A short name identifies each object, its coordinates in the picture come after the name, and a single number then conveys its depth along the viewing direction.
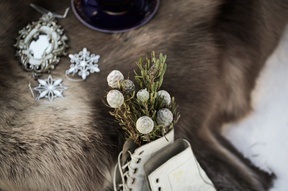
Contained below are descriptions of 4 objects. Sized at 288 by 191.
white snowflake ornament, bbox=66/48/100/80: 0.85
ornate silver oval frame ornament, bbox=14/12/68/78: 0.85
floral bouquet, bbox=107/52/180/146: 0.62
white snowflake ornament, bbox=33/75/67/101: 0.82
